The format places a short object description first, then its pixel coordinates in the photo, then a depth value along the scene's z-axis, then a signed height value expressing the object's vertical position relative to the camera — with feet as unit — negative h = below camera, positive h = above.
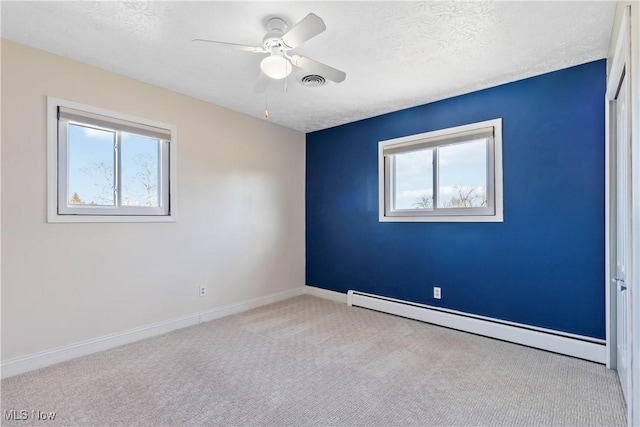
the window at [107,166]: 8.14 +1.40
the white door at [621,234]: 6.22 -0.43
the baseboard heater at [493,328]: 8.09 -3.46
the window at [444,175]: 10.03 +1.42
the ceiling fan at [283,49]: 5.78 +3.31
